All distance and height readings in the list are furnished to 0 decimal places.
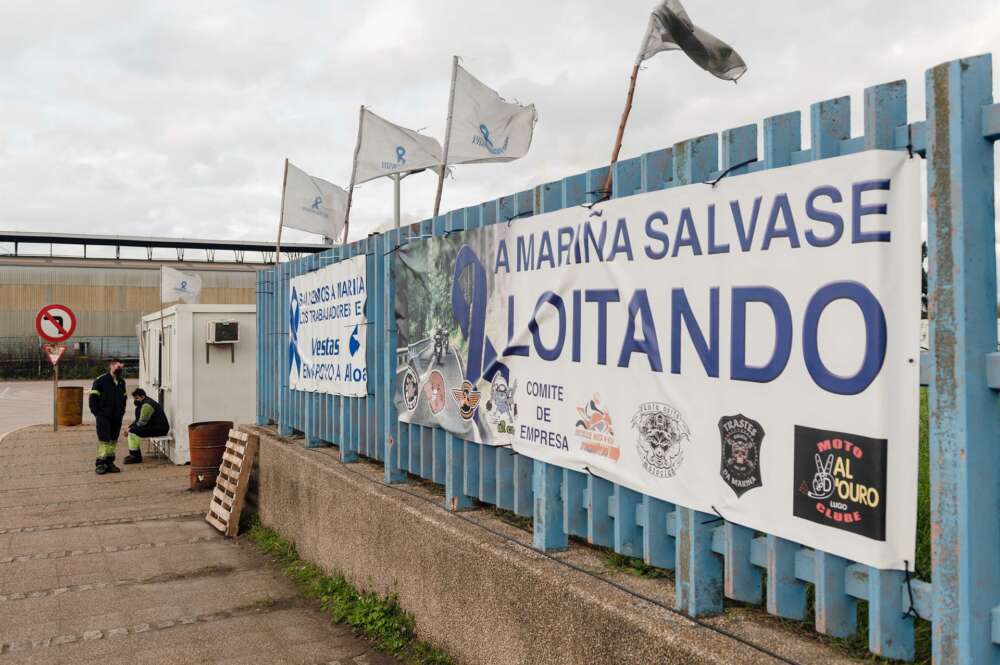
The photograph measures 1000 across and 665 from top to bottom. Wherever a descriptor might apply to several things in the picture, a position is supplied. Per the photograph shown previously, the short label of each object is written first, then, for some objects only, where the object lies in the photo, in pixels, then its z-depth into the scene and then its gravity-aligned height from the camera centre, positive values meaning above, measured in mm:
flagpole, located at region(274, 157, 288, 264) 10820 +1693
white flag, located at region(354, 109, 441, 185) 9258 +2151
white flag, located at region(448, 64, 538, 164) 7531 +2015
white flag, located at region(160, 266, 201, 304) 18094 +1277
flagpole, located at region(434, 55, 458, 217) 7219 +1923
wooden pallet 8794 -1524
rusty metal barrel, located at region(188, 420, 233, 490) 10939 -1367
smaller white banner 6895 +125
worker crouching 13438 -1215
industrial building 46406 +2950
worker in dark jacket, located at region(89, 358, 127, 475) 12703 -1054
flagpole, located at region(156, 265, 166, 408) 15436 -596
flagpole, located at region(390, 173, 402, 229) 9539 +1779
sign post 16859 +433
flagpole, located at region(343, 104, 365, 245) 9219 +2108
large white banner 2518 -12
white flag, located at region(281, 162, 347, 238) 10930 +1835
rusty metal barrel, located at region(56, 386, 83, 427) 19516 -1472
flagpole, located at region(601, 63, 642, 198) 3900 +1050
